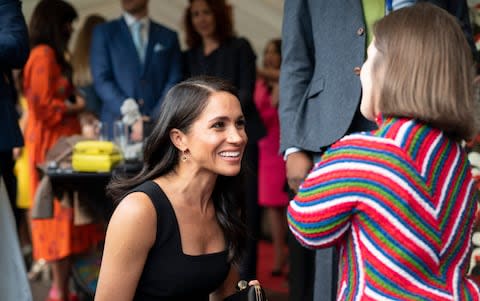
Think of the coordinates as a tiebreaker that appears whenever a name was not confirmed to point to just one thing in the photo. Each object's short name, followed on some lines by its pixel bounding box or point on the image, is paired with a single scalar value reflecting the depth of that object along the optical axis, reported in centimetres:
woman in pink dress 570
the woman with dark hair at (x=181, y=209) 199
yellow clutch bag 350
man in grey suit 235
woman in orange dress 425
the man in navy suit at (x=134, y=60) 418
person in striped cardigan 152
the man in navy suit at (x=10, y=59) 270
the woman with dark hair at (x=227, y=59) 421
